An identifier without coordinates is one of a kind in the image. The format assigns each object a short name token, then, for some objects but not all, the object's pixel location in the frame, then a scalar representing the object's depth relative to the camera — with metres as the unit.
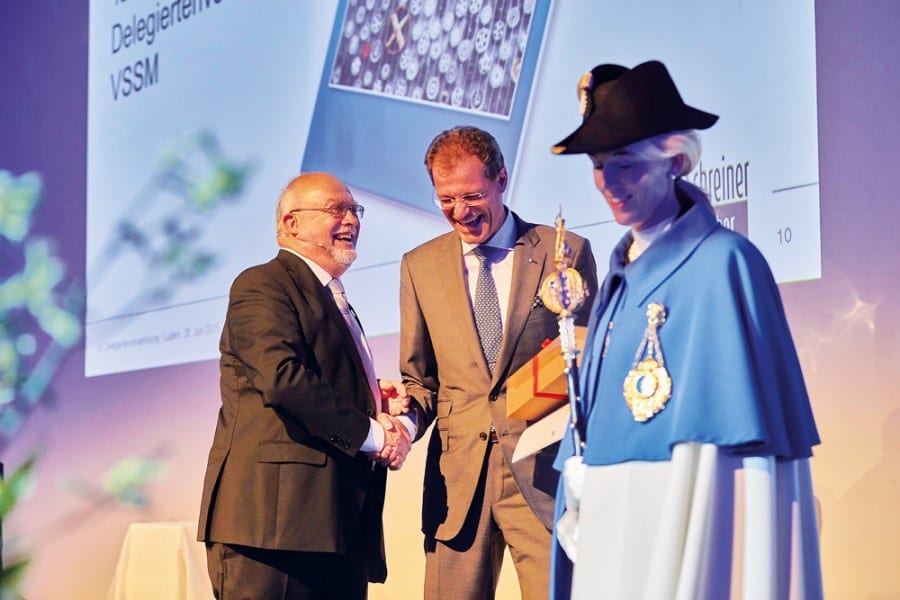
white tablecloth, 4.71
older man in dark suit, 3.03
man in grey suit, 2.96
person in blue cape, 1.93
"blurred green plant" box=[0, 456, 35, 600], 6.45
